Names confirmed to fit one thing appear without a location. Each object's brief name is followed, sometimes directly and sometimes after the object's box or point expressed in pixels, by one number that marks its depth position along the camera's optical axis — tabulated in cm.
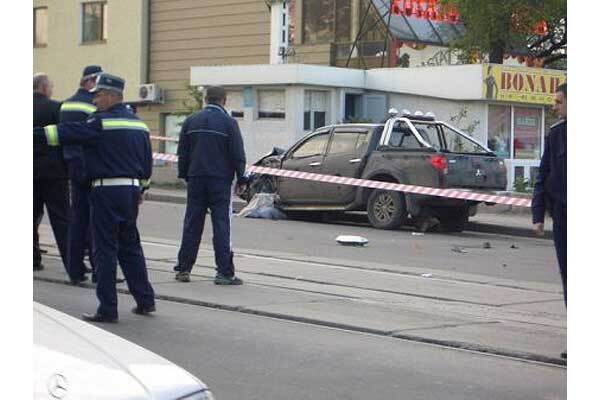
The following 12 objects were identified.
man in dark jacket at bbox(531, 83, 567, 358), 789
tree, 2477
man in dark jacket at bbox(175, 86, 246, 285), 1105
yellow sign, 2511
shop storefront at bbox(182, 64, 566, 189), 2555
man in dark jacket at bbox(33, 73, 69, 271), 1153
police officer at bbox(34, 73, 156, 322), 890
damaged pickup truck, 1856
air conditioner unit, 3428
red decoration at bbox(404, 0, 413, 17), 2981
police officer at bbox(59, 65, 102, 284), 1026
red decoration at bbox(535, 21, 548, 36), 2595
